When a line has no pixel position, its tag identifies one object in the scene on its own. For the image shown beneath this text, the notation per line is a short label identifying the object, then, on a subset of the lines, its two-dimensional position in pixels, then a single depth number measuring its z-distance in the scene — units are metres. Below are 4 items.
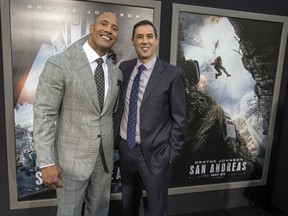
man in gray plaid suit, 1.36
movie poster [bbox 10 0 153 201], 1.92
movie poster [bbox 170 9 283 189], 2.29
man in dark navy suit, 1.64
